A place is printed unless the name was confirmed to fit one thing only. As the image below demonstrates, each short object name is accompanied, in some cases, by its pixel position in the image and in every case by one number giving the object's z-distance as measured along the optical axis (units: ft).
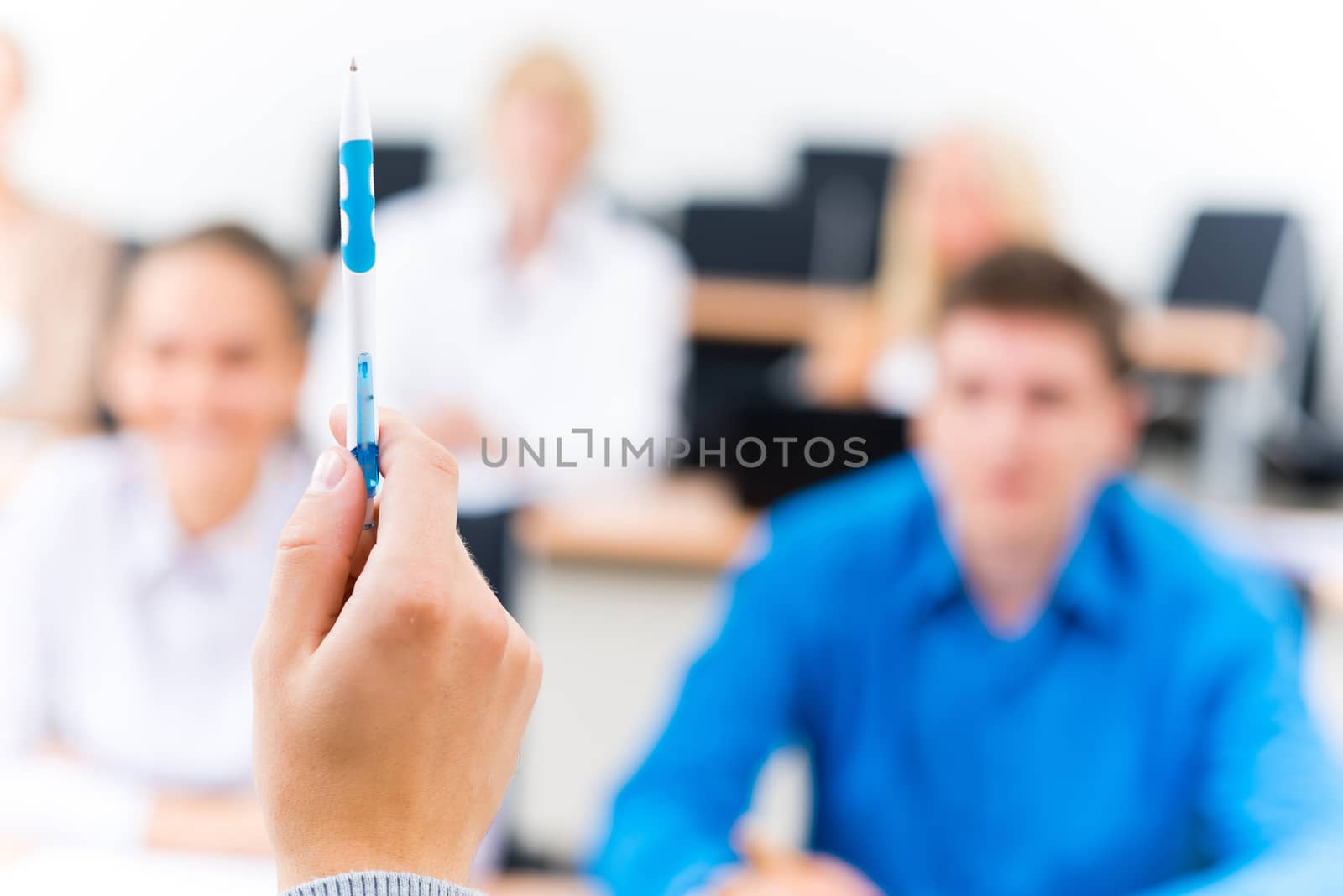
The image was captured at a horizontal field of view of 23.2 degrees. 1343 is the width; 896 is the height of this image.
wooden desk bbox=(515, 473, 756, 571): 8.99
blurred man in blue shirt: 7.35
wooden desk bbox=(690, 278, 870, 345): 16.56
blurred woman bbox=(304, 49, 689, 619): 9.85
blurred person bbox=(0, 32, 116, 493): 8.45
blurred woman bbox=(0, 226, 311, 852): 7.20
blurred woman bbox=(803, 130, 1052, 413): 10.92
